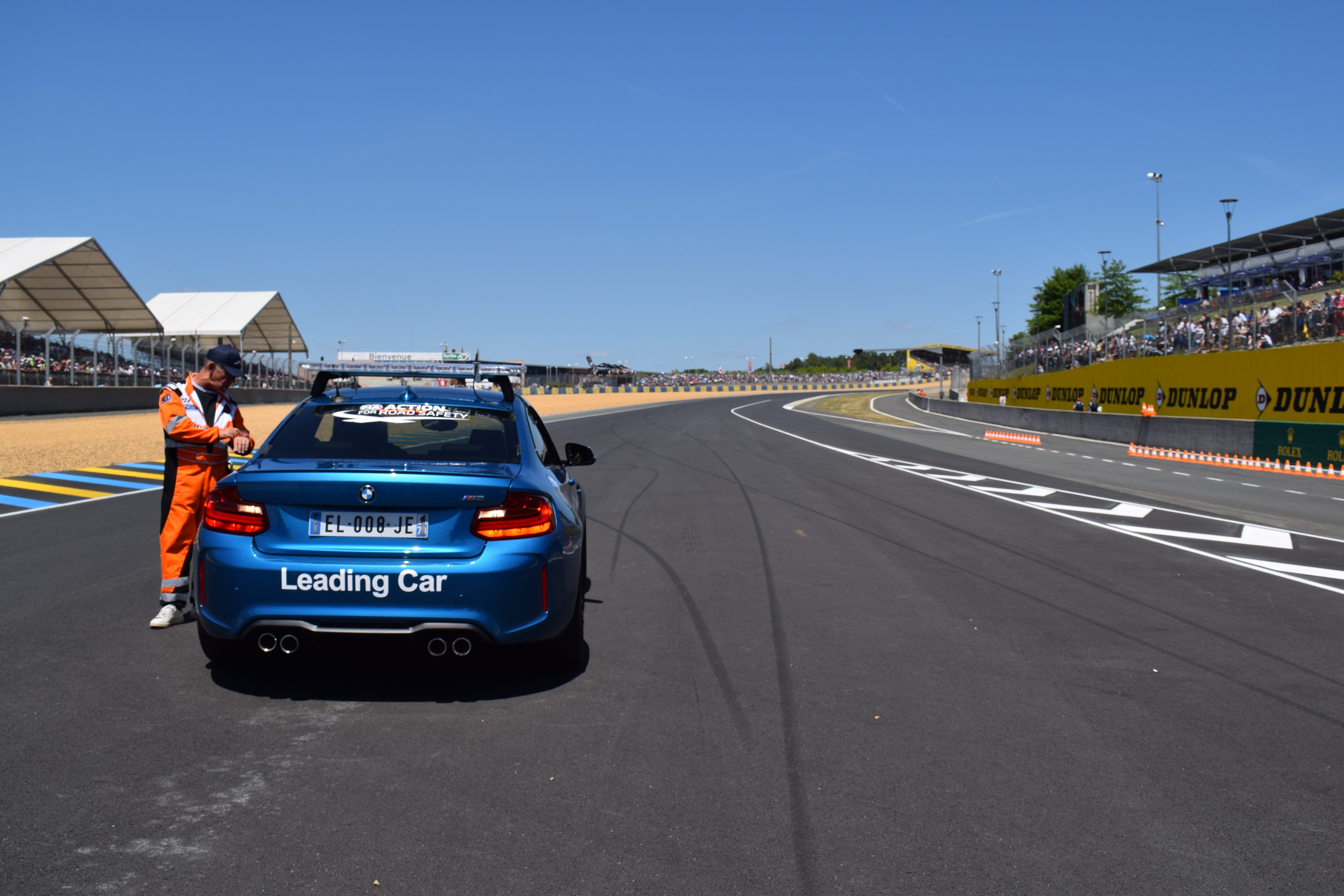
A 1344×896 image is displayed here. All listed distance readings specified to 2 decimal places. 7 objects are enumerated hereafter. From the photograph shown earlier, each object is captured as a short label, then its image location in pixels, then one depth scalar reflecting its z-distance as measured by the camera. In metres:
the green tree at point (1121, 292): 94.06
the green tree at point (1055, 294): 101.56
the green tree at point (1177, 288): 51.38
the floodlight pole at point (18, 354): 28.69
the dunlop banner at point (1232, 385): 20.08
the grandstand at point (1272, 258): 30.83
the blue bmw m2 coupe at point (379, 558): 4.31
